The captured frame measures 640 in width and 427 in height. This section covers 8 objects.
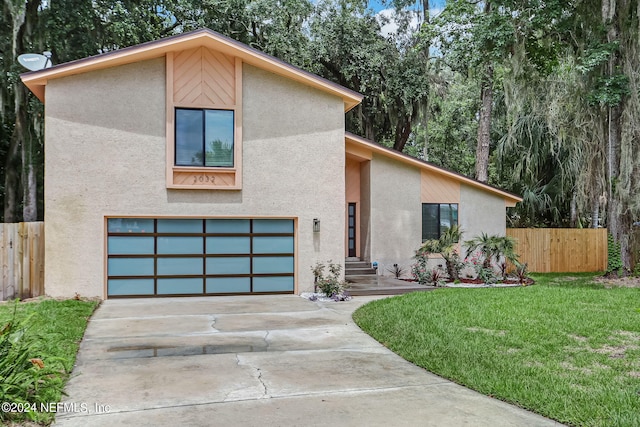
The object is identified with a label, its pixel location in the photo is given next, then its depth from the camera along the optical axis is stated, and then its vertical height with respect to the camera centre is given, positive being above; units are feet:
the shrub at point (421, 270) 43.47 -3.95
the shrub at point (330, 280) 37.47 -4.22
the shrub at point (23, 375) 12.90 -4.21
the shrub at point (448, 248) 44.83 -1.93
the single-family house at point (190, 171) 35.14 +4.36
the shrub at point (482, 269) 43.95 -3.87
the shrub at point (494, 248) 44.11 -1.92
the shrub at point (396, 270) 46.85 -4.16
